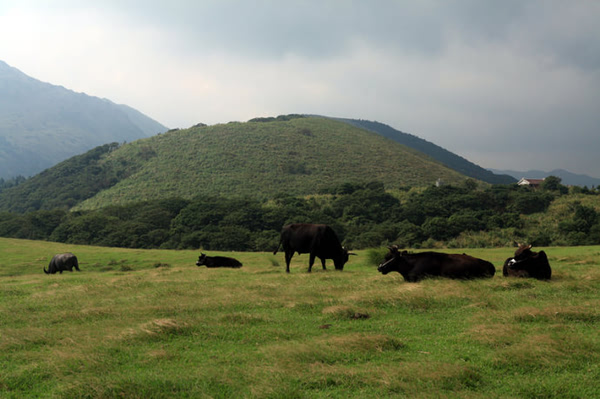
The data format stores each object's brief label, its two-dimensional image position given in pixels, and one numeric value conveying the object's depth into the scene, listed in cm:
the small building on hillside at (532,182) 9270
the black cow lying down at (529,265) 1289
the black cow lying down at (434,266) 1343
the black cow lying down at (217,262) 2495
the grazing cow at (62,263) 2705
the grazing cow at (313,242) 1828
